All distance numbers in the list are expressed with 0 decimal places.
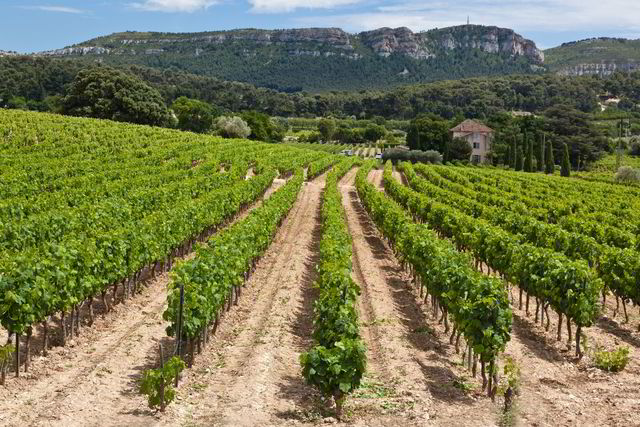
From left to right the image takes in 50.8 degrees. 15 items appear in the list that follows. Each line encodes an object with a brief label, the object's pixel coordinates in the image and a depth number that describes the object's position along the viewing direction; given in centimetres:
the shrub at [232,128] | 9481
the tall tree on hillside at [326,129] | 12888
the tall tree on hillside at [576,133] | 9644
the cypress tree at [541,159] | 8818
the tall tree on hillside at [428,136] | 10388
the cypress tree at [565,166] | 8031
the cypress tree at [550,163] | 8481
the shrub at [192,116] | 10000
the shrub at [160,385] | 1072
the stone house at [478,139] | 10662
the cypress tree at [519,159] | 8730
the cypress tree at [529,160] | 8632
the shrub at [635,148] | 10367
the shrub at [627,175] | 6809
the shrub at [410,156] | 9112
